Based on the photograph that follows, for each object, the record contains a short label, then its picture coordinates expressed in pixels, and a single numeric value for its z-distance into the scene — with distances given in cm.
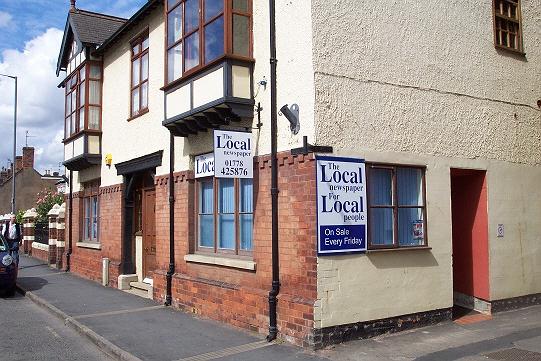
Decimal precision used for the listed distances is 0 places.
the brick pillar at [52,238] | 2002
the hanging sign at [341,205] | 753
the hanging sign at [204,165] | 1001
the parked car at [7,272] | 1295
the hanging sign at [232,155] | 834
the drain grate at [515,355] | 686
